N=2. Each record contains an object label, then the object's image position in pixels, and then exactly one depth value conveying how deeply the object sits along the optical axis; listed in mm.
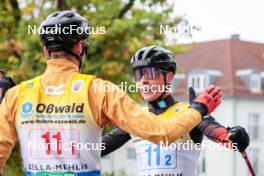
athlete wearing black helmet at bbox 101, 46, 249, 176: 9797
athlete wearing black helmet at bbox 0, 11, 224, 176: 7148
